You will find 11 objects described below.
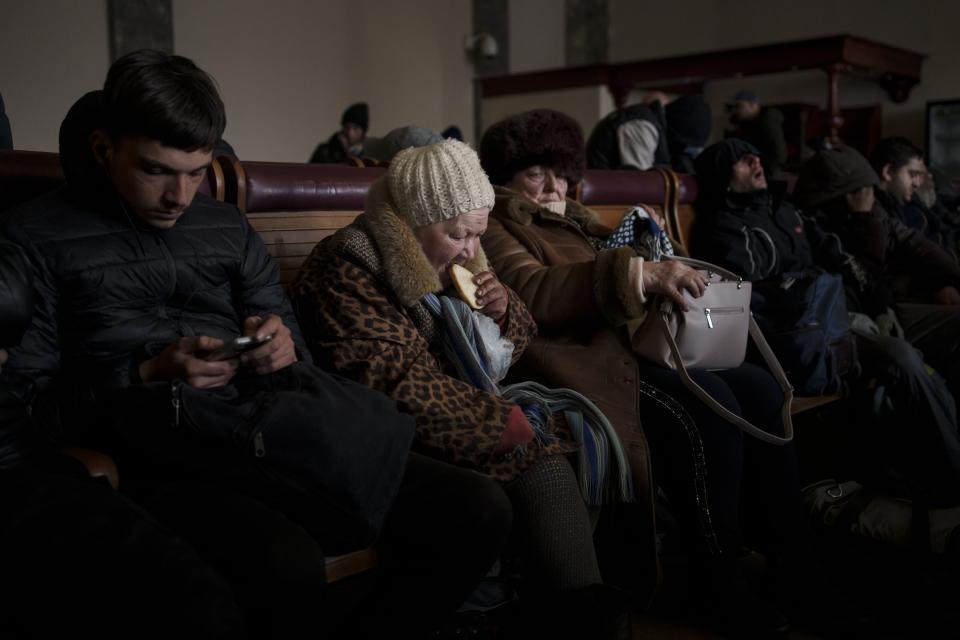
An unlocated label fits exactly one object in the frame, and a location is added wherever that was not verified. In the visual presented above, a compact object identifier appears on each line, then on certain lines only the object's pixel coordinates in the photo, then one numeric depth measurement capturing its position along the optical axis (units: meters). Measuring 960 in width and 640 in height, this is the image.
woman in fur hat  2.17
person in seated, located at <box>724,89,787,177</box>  6.51
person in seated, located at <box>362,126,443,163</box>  3.20
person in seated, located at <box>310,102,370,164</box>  7.09
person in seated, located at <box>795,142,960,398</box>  3.63
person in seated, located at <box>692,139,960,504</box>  2.88
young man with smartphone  1.55
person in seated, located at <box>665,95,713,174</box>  5.44
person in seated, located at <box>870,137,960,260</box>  4.24
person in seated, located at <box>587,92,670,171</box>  4.87
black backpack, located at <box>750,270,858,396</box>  2.81
